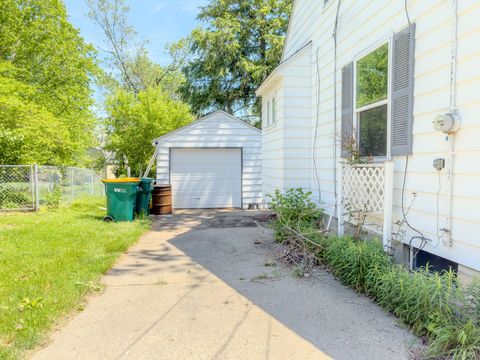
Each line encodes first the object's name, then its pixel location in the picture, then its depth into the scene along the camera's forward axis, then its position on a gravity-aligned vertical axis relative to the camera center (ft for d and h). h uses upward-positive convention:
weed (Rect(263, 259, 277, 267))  16.22 -4.63
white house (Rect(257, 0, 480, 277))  10.30 +1.89
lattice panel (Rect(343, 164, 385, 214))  13.95 -0.90
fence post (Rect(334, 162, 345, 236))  16.93 -1.92
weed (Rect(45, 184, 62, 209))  33.58 -3.43
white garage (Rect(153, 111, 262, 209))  39.40 +0.16
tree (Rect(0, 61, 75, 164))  32.83 +3.35
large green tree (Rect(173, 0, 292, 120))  59.88 +19.94
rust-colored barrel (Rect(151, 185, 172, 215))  34.65 -3.54
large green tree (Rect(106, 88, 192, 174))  51.34 +5.91
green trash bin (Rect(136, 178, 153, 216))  30.78 -2.83
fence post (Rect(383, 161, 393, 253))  13.24 -1.52
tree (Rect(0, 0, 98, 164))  38.65 +12.26
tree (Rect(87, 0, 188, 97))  83.41 +26.11
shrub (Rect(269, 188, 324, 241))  19.36 -2.71
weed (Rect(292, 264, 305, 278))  14.62 -4.53
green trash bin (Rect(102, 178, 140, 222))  27.48 -2.76
